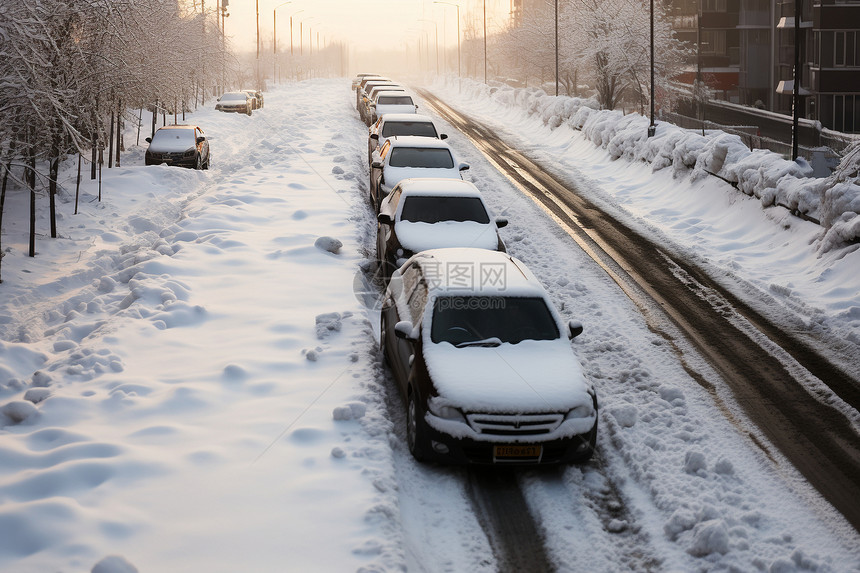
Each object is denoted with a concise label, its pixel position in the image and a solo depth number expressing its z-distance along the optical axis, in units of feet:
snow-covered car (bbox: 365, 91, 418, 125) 114.11
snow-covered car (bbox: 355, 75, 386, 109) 153.11
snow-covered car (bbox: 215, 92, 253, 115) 159.43
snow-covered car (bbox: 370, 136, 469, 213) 57.11
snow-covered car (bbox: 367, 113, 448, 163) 77.10
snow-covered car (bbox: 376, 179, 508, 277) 40.73
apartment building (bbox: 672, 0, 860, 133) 140.97
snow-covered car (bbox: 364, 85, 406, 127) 125.80
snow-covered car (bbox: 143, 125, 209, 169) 86.12
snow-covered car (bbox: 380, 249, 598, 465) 23.89
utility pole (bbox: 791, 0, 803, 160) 60.26
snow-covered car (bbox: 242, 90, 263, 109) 177.66
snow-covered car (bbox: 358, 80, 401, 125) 135.03
